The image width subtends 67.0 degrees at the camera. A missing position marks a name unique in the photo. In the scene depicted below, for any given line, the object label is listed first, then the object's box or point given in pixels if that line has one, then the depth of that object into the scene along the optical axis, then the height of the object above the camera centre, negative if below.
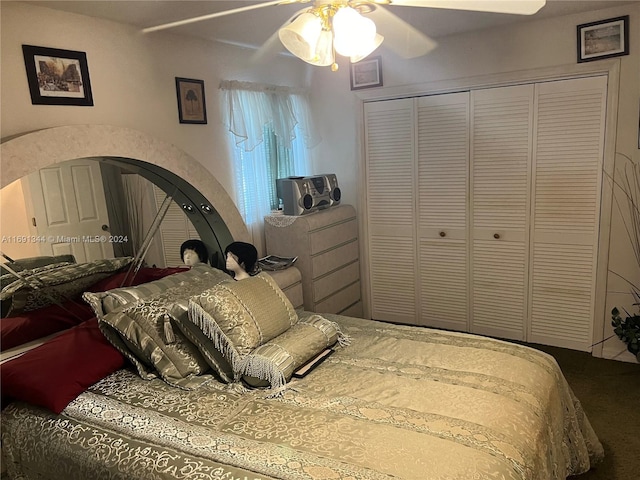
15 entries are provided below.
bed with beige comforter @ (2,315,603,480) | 1.53 -0.96
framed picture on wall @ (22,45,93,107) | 2.21 +0.42
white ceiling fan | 1.53 +0.40
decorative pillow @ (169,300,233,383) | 2.12 -0.81
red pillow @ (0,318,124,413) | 1.94 -0.84
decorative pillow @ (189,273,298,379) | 2.10 -0.72
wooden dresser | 3.47 -0.73
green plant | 3.01 -0.51
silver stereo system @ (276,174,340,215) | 3.48 -0.30
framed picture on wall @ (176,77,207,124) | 2.92 +0.35
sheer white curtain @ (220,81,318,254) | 3.30 +0.10
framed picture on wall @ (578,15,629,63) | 2.91 +0.58
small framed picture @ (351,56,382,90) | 3.73 +0.58
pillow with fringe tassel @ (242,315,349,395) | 2.03 -0.87
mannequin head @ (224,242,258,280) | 3.05 -0.65
